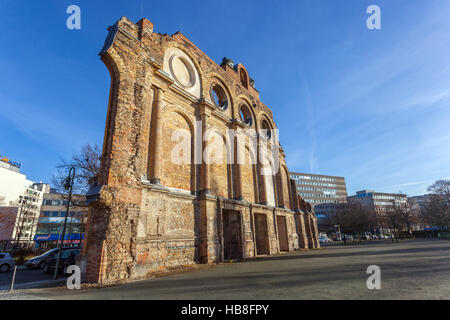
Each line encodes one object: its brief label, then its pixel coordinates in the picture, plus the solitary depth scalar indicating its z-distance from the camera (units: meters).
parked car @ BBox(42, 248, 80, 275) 12.43
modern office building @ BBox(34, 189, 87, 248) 42.05
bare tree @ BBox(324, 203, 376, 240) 43.47
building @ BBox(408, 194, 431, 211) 93.66
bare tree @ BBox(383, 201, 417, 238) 44.49
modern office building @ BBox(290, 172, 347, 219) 84.94
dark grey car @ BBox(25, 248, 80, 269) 15.91
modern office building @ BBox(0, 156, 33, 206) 50.94
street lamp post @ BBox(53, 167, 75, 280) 11.85
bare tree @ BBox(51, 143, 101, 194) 18.69
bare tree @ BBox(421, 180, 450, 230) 43.38
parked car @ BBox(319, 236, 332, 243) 51.71
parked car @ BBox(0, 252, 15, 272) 14.87
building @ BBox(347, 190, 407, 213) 88.19
